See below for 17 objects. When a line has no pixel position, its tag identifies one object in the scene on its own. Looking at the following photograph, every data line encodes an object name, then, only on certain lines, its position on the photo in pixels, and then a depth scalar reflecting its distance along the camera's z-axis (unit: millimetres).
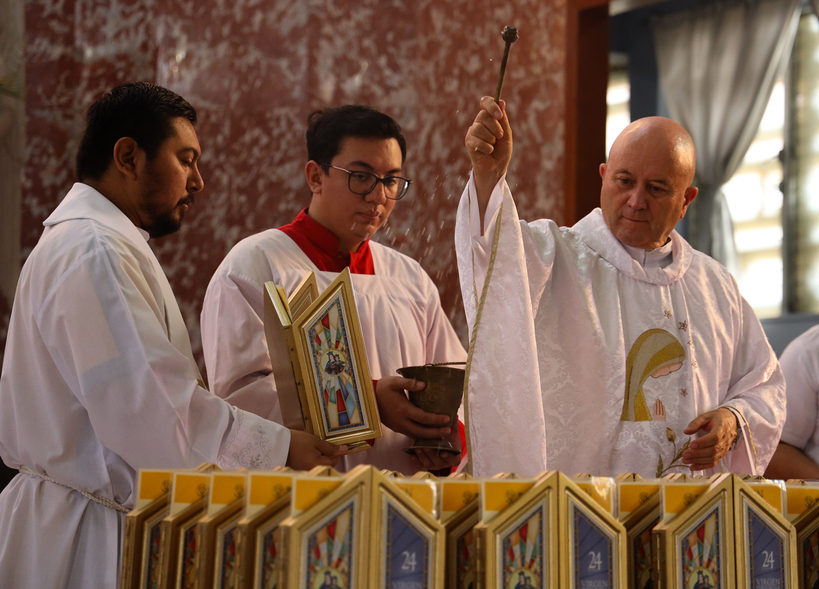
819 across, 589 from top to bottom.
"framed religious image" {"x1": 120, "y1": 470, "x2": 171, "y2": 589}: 2591
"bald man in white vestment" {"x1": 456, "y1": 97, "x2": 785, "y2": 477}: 3143
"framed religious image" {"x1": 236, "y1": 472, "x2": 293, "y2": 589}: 2527
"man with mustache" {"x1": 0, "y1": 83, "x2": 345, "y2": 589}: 2934
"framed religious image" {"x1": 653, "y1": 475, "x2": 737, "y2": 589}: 2567
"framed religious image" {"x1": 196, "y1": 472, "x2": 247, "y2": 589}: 2545
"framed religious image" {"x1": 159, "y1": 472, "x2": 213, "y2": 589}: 2568
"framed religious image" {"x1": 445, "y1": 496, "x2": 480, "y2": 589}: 2564
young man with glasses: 3364
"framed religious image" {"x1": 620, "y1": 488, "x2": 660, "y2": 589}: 2609
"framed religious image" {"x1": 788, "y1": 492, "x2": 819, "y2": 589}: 2661
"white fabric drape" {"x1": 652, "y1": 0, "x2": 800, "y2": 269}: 6185
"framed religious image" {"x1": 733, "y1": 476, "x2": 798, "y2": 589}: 2596
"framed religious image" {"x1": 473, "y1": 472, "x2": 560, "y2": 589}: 2526
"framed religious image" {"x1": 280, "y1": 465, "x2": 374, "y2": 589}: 2484
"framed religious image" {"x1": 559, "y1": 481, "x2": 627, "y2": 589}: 2551
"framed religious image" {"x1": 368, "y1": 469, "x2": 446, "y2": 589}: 2512
